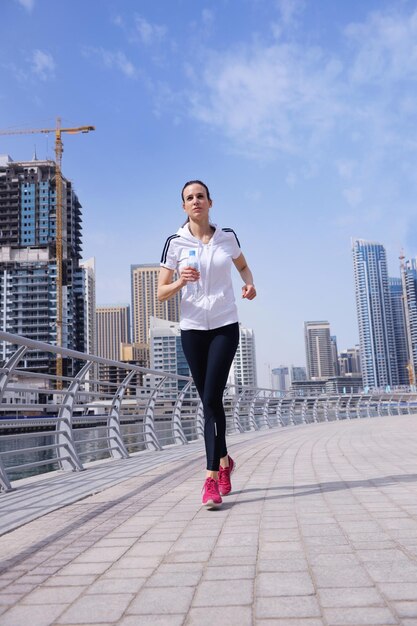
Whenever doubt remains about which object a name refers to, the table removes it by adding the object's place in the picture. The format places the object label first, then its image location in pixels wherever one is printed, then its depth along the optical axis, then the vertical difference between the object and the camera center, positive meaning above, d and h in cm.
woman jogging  397 +69
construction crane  11556 +4954
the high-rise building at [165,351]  16400 +1783
